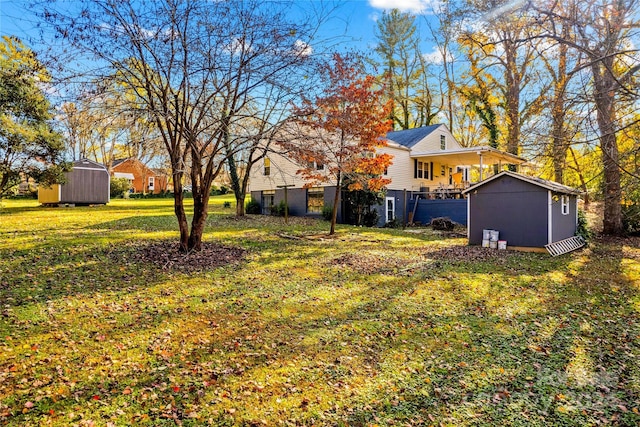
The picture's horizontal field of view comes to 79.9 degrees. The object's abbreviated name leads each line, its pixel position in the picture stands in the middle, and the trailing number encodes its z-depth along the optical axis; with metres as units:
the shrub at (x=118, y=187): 30.31
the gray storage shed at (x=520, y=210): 12.41
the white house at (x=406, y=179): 20.94
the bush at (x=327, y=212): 19.84
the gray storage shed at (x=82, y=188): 20.36
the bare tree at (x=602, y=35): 7.17
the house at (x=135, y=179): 36.00
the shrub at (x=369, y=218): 19.50
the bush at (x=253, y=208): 22.80
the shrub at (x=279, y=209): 21.39
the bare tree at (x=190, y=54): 7.55
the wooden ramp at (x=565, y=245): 12.14
